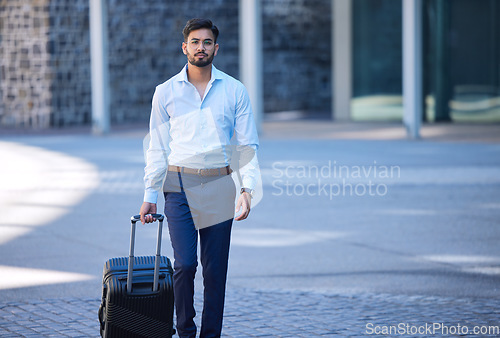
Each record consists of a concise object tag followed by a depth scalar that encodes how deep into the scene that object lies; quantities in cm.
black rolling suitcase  866
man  929
